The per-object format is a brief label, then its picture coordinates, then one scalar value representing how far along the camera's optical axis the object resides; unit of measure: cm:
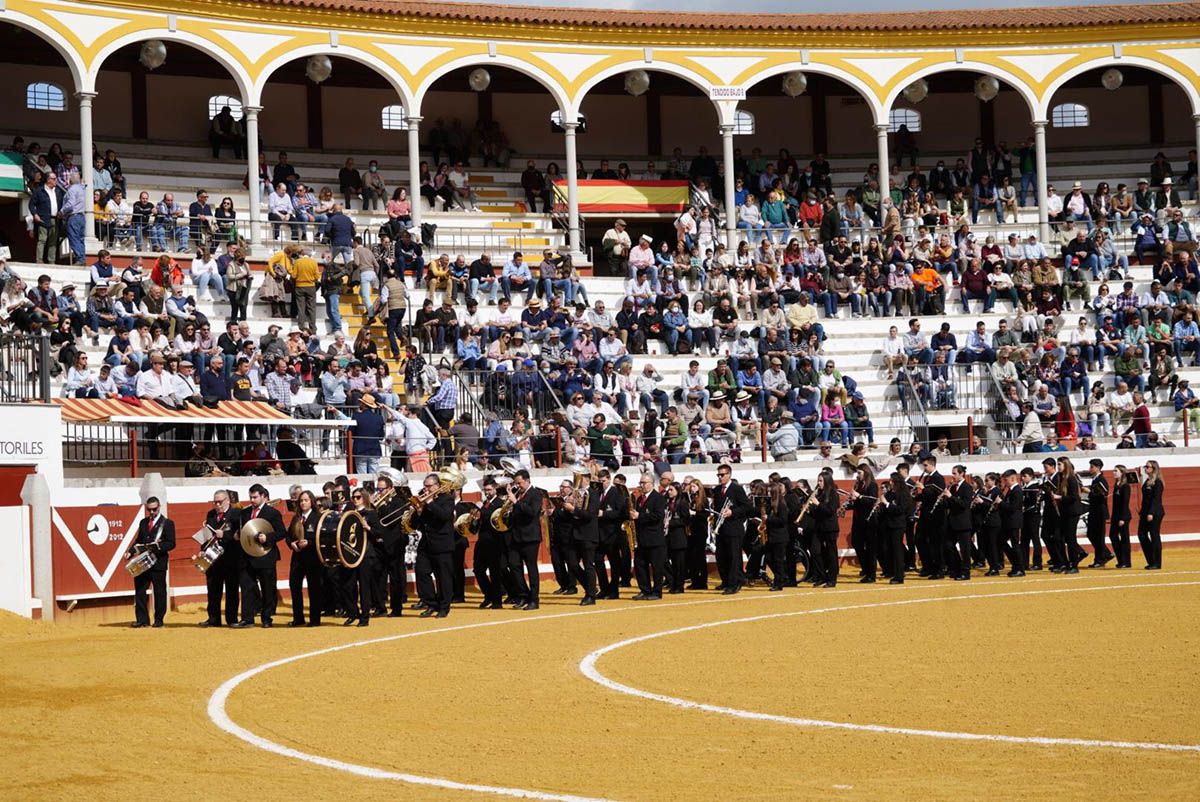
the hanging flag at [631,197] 3688
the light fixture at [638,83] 3719
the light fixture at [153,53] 3316
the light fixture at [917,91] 3803
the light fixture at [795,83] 3781
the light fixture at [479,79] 3628
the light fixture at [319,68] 3478
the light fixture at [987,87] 3831
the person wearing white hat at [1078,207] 3628
